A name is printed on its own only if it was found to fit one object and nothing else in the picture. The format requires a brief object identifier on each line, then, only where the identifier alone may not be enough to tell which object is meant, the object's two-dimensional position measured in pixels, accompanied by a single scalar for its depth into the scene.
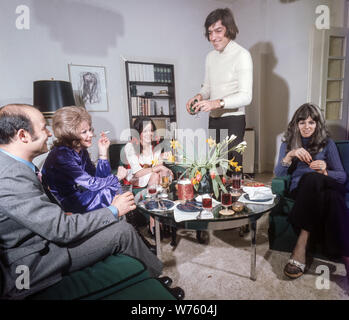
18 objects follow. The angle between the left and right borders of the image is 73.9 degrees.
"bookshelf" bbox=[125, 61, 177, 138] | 3.70
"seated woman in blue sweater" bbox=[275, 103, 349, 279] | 1.42
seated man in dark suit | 0.83
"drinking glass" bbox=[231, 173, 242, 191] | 1.60
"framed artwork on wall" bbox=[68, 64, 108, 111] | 3.35
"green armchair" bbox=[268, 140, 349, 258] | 1.69
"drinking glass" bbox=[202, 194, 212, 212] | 1.31
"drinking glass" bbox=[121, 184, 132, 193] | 1.36
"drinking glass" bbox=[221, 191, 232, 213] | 1.34
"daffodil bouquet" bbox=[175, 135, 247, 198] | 1.50
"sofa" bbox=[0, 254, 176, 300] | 0.82
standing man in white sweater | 1.95
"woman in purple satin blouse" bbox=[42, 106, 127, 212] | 1.46
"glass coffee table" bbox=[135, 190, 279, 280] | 1.24
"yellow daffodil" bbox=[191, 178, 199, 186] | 1.52
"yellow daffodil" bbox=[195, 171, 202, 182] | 1.51
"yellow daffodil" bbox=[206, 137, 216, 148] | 1.46
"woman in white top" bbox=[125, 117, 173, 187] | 2.26
